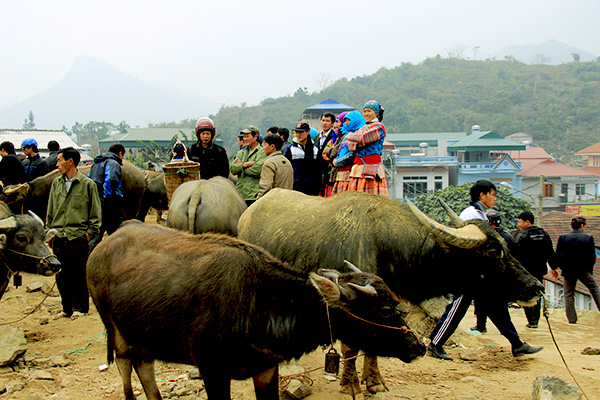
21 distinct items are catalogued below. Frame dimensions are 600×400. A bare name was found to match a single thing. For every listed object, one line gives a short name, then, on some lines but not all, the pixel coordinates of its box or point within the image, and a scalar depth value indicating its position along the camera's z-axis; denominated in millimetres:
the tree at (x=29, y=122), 75312
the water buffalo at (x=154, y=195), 11718
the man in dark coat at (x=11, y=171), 8273
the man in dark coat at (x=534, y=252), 7082
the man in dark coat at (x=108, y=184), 7613
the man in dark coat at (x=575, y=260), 7930
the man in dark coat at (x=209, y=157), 7176
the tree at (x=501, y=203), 19750
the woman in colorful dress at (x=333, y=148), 6434
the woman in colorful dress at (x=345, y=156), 5859
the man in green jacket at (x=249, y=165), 6922
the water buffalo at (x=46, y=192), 7180
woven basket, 7008
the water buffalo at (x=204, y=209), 5852
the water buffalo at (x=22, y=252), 5270
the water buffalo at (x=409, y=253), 4266
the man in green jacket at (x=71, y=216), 6121
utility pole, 16453
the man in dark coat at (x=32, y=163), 9031
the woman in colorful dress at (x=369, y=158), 5492
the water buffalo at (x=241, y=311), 3133
